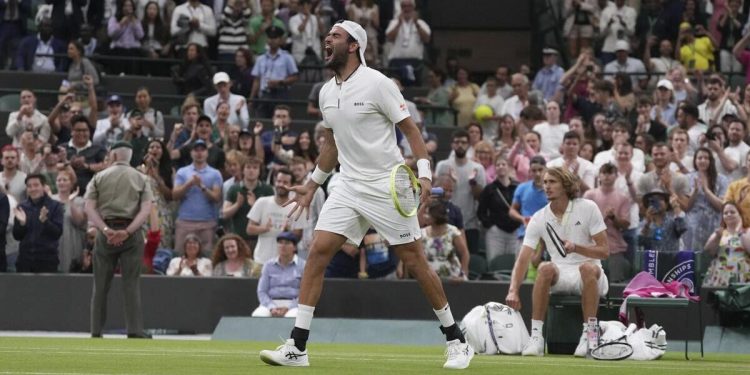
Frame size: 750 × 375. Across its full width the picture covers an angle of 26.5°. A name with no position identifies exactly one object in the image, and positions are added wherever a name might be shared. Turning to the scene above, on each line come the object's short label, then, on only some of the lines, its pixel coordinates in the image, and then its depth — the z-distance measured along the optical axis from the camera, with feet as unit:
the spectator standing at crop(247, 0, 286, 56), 80.28
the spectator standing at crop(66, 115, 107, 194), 64.44
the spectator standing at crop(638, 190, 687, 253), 58.08
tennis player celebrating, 35.63
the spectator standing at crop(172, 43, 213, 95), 77.89
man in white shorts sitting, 44.57
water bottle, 43.50
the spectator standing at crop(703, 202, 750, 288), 54.14
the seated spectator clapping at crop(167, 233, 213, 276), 60.59
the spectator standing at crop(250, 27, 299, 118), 77.20
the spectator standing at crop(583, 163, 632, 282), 58.49
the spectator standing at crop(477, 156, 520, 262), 62.44
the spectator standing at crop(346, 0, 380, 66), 82.48
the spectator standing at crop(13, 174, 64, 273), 59.88
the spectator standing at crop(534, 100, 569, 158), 67.05
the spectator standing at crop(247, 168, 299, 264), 59.82
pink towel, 45.09
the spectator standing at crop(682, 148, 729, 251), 58.59
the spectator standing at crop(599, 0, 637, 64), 83.61
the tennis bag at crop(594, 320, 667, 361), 43.24
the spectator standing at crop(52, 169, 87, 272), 61.72
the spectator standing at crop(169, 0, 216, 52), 80.48
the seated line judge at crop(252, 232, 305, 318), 56.54
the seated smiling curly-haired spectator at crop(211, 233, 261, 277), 60.13
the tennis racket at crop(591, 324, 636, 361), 43.04
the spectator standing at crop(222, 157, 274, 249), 62.23
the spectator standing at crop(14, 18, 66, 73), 80.23
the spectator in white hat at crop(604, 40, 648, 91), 79.61
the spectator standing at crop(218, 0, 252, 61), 80.84
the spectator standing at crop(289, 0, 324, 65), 81.20
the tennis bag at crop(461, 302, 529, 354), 44.96
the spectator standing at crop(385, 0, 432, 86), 81.35
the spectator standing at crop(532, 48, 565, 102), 77.92
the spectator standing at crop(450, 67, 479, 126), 78.74
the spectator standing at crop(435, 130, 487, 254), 63.98
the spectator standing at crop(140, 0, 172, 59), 81.87
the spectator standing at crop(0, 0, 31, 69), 81.97
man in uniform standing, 52.65
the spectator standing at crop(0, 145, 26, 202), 62.39
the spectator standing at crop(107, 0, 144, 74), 80.89
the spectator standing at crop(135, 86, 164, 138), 69.00
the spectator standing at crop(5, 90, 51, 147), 68.44
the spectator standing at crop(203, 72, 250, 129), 71.55
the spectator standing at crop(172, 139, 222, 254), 62.69
